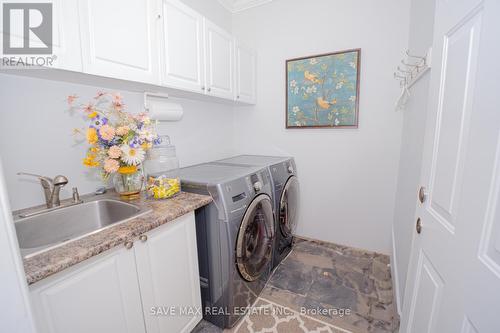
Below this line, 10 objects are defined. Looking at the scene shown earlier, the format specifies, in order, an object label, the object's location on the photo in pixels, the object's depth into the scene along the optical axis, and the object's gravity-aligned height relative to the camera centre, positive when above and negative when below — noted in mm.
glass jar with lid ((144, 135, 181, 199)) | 1322 -294
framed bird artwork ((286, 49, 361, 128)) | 2098 +400
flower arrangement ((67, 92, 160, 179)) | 1199 -26
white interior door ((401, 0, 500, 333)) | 522 -166
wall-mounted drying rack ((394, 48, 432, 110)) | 1204 +376
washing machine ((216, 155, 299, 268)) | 1928 -612
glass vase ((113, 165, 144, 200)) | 1349 -317
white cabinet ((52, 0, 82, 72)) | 952 +447
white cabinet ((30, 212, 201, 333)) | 750 -664
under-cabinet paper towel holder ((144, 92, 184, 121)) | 1699 +203
